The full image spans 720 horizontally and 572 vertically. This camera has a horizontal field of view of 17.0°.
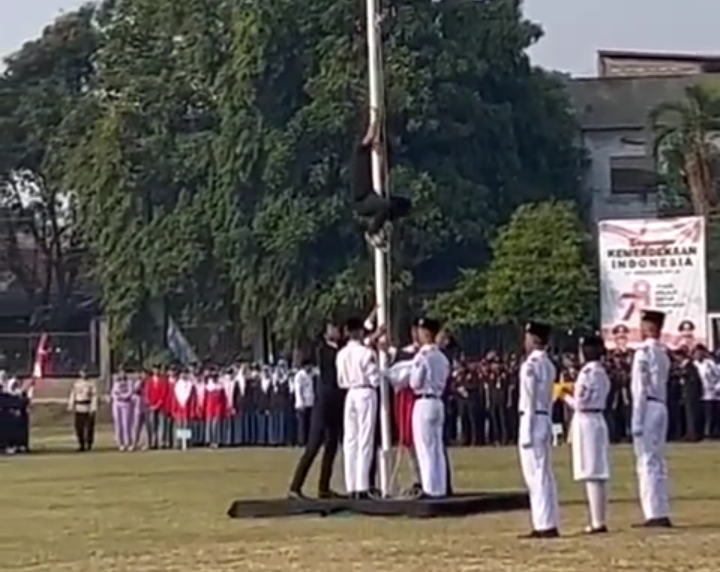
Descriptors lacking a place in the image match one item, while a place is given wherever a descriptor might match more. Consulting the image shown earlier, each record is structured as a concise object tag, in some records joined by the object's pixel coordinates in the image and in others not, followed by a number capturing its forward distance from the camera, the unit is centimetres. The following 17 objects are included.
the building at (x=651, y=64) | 9350
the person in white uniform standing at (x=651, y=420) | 2247
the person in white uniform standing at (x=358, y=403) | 2523
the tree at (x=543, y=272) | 6241
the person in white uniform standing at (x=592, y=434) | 2217
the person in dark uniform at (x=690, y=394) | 4478
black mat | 2470
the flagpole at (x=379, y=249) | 2475
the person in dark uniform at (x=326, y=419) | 2591
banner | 4616
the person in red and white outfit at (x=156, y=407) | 5147
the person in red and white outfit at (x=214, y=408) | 5041
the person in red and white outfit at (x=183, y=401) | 5041
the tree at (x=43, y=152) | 8619
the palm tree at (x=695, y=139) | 6900
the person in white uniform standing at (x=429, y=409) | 2489
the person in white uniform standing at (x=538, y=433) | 2162
